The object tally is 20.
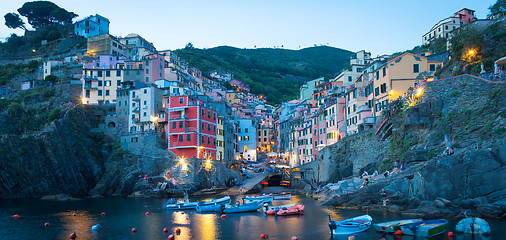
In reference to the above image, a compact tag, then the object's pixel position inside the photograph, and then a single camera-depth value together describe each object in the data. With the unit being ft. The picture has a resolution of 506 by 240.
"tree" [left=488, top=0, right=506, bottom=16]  232.32
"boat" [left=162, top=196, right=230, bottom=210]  164.60
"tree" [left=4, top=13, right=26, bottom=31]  419.54
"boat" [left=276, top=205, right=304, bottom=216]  140.15
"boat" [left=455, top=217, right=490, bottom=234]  92.89
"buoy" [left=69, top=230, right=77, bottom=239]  104.95
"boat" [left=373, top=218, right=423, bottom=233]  98.84
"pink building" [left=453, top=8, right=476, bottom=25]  330.95
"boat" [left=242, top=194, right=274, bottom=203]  173.02
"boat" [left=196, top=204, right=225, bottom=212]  156.76
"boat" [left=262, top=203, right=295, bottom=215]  144.15
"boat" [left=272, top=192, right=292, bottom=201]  193.98
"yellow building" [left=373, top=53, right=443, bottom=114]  183.42
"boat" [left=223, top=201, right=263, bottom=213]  150.41
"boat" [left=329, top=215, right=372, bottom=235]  100.99
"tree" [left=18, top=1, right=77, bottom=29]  419.95
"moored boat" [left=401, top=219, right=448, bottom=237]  94.05
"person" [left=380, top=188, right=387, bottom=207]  129.78
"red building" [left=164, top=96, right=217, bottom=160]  238.48
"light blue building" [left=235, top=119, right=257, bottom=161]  335.88
